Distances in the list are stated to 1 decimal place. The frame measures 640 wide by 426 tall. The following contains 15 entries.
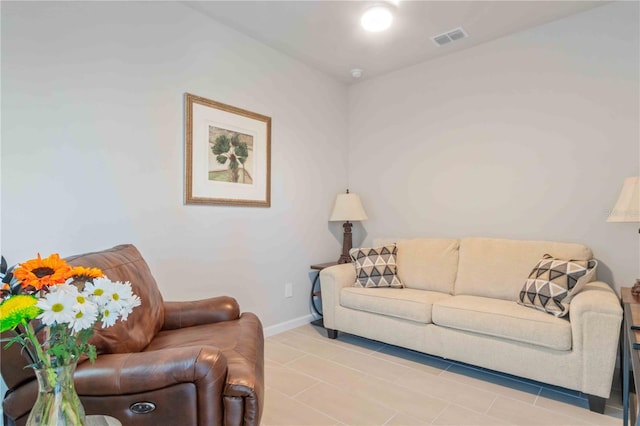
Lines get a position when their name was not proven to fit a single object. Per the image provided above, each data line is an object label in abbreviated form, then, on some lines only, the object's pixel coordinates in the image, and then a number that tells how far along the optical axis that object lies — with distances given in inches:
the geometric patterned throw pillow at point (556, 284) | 83.8
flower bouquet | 30.7
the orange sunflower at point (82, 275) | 36.2
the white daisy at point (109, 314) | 34.0
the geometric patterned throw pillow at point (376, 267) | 116.8
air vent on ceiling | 112.3
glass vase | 32.4
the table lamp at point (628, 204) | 82.3
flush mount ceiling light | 96.9
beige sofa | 75.9
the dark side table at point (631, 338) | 41.5
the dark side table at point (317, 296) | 139.1
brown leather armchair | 46.8
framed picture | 101.7
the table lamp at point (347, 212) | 138.2
